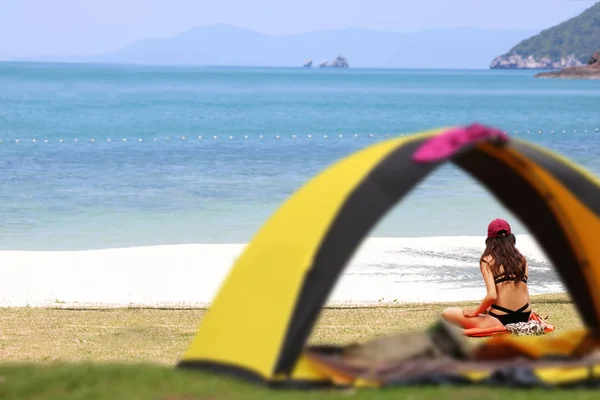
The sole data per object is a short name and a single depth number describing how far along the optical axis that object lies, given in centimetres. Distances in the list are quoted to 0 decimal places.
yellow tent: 1077
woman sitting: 1747
